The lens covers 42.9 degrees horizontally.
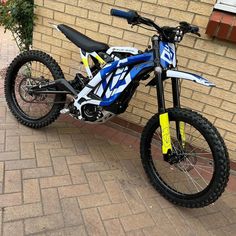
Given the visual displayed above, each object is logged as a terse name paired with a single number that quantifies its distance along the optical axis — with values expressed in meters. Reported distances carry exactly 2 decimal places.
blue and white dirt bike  2.40
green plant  3.76
